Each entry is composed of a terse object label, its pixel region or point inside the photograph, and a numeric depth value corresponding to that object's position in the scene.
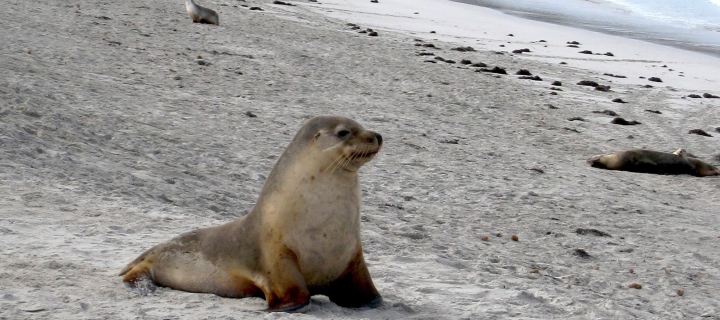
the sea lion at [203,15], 34.50
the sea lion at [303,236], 8.02
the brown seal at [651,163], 19.52
